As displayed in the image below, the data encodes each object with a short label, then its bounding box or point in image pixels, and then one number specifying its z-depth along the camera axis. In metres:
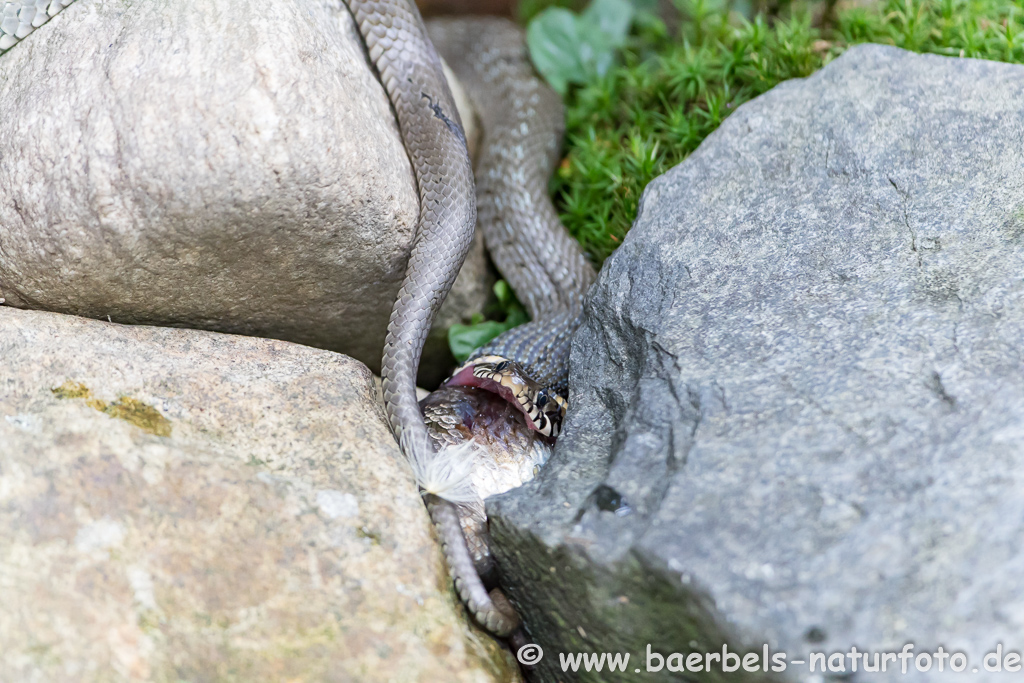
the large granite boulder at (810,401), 1.93
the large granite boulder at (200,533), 2.09
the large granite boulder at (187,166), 2.70
